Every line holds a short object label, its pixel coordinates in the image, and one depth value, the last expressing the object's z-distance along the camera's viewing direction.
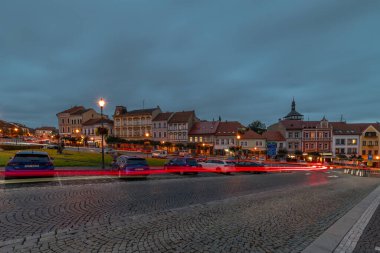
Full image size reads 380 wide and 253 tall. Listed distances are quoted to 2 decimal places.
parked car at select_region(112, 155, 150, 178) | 16.52
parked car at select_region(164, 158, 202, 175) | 21.83
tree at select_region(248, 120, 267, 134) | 98.19
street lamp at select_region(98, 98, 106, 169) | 22.75
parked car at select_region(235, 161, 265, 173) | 28.98
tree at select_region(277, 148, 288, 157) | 63.41
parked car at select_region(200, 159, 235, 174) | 25.82
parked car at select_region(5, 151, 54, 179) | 13.01
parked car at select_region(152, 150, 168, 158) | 46.97
